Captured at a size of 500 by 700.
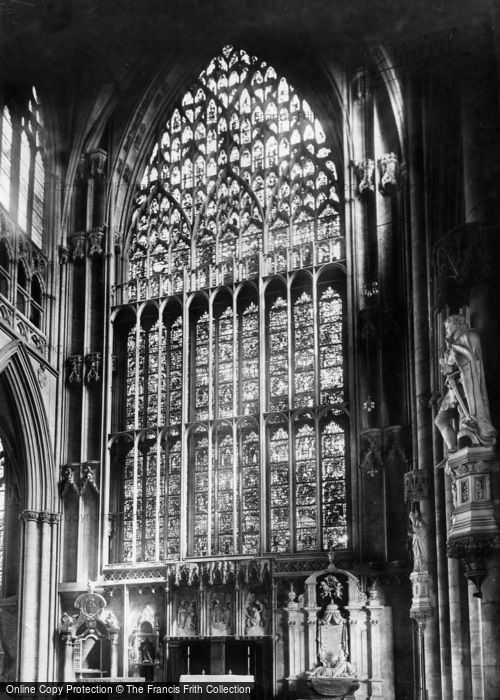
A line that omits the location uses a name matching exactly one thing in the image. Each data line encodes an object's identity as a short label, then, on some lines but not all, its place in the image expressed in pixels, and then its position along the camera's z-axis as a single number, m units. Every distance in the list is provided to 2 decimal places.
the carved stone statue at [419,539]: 17.25
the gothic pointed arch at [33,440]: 24.12
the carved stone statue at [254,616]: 21.94
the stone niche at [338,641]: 20.00
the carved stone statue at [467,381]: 11.19
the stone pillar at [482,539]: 10.78
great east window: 23.23
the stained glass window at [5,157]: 25.19
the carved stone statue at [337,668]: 20.00
